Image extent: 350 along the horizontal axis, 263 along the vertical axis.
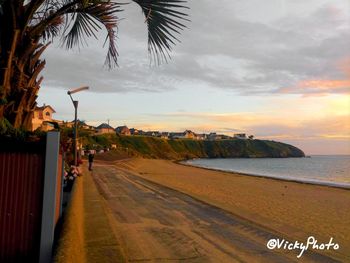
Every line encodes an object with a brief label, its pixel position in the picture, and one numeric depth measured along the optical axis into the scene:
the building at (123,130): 177.82
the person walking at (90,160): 28.02
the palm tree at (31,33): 4.10
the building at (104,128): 159.27
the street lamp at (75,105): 20.01
